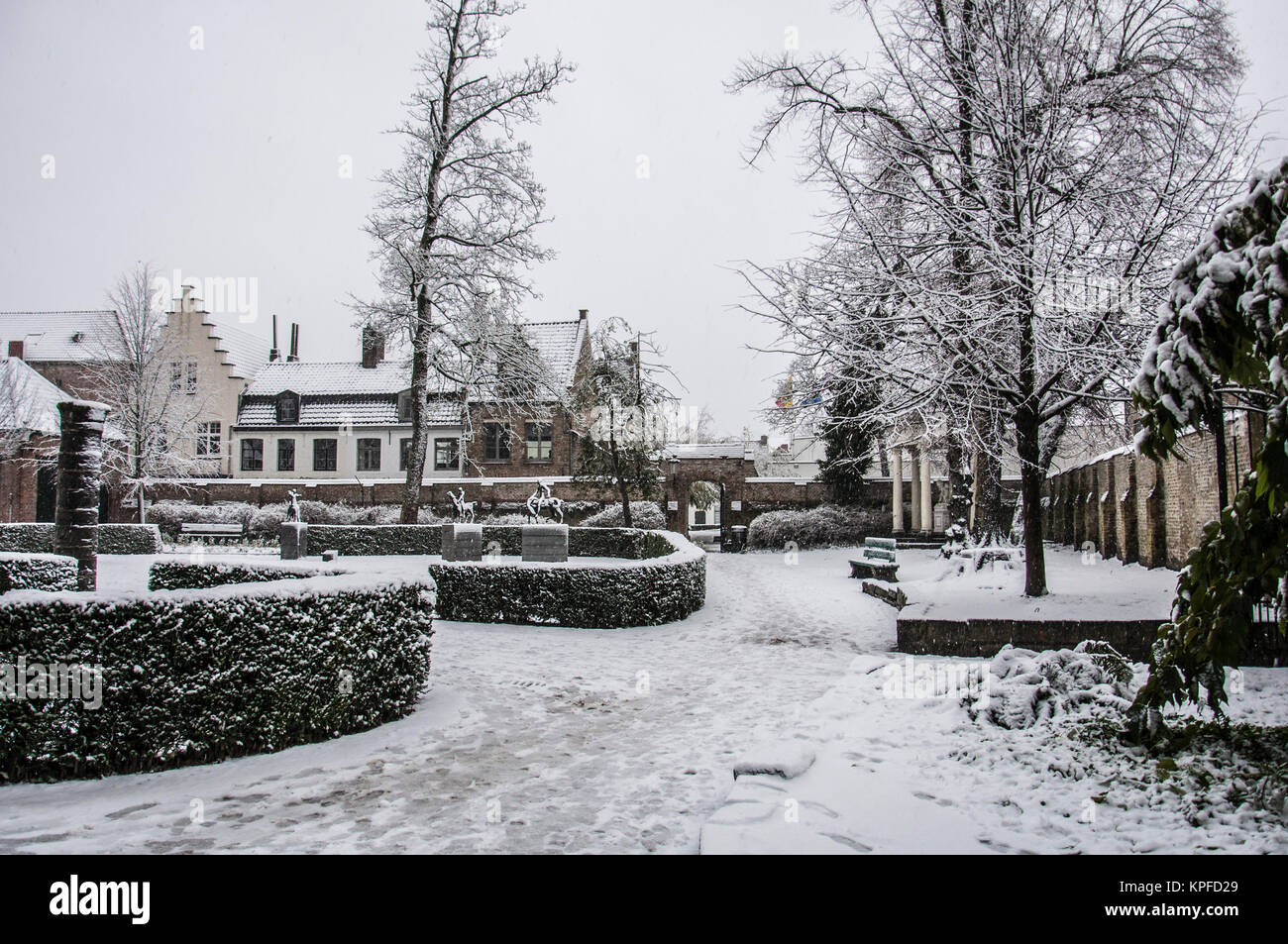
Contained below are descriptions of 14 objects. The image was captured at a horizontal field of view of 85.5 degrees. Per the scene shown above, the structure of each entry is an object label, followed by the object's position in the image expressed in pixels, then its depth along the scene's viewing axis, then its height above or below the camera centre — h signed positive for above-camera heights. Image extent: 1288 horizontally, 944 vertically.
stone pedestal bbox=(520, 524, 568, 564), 14.69 -1.02
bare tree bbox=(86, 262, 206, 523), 25.08 +4.23
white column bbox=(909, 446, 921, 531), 26.28 -0.13
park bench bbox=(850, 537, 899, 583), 15.36 -1.64
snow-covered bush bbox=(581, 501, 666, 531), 24.97 -0.88
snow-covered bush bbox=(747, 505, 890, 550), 25.56 -1.37
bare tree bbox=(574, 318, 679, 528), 22.75 +2.67
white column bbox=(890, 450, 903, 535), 24.64 -0.26
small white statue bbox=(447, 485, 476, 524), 20.44 -0.45
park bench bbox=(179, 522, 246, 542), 27.08 -1.28
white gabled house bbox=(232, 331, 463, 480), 34.94 +3.47
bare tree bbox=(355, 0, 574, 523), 19.84 +8.10
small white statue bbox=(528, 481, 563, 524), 16.81 -0.14
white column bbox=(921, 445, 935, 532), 24.87 -0.56
